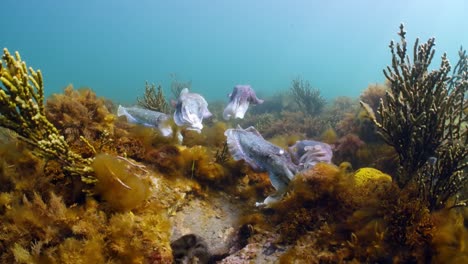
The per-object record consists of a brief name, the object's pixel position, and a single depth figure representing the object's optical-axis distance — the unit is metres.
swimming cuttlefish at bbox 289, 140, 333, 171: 3.56
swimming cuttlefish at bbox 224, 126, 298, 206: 3.17
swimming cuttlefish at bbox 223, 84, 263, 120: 4.05
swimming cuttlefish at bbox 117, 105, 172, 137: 3.58
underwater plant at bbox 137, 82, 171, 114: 6.03
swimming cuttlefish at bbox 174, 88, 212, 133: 3.47
